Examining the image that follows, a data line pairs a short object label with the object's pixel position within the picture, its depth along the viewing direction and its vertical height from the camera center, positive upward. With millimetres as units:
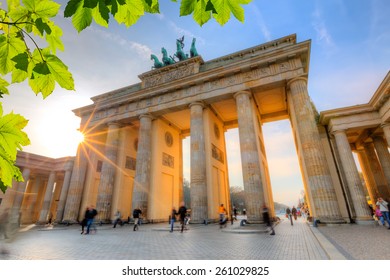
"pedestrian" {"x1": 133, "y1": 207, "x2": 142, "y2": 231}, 13373 -240
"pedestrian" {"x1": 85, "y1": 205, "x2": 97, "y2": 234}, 11984 -106
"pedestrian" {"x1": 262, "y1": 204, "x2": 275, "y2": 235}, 9898 -406
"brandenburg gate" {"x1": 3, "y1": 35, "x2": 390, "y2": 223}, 14219 +5977
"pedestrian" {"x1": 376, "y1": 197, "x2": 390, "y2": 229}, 10188 -162
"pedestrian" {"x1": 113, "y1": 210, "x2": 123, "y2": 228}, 15875 -587
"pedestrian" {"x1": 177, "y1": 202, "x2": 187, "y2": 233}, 11828 -130
